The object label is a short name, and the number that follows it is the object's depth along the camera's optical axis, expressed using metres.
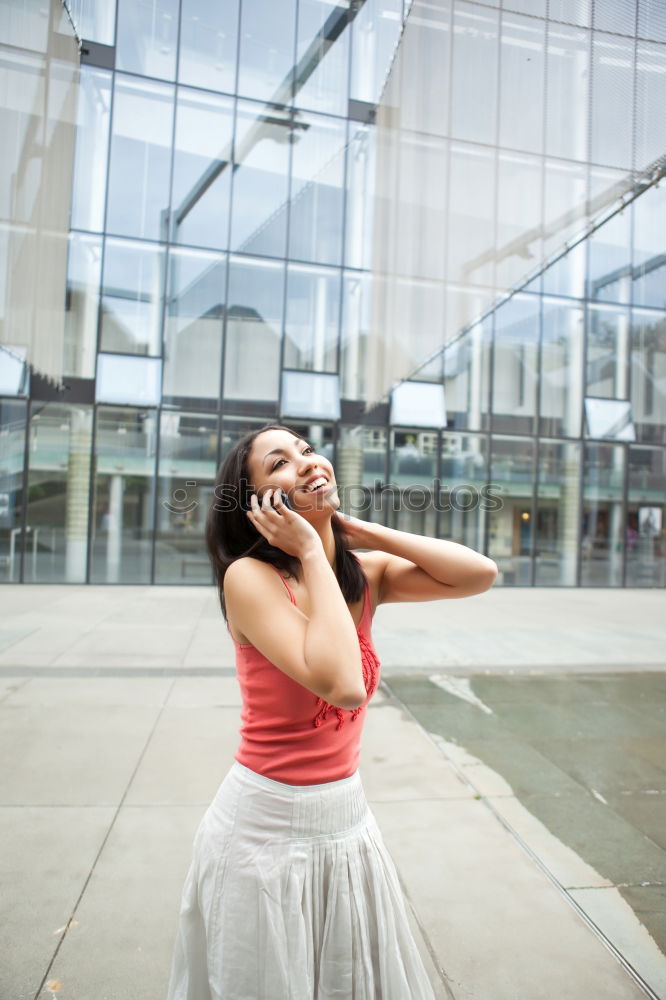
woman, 1.36
